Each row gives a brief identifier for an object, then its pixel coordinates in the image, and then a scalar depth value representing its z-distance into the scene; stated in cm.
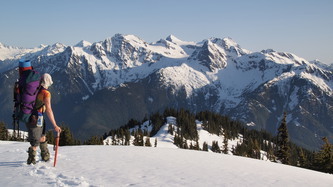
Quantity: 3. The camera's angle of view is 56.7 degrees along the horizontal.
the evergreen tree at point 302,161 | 7591
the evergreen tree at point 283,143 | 6938
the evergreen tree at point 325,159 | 5759
